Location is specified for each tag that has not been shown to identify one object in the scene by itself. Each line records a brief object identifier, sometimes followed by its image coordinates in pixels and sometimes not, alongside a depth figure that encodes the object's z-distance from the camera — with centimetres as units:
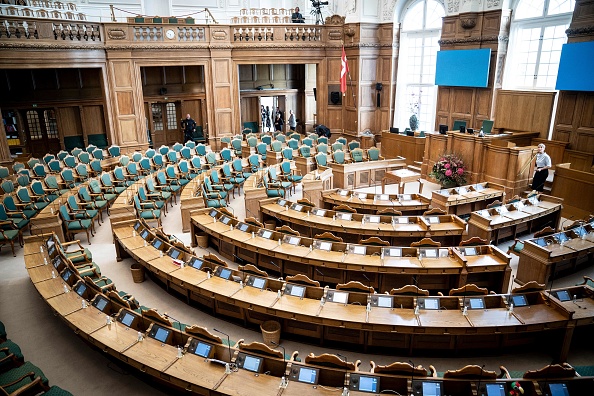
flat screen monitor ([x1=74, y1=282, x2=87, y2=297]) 635
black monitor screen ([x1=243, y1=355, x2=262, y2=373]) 468
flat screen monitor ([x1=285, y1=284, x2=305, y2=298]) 614
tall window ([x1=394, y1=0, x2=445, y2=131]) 1708
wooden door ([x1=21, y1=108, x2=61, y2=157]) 1683
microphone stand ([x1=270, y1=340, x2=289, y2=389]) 446
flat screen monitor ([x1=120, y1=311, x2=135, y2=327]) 554
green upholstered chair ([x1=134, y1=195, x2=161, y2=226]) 988
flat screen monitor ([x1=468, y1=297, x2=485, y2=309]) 578
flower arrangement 1226
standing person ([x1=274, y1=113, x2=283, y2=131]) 2108
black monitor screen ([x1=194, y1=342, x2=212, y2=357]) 492
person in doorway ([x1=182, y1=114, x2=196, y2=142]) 1773
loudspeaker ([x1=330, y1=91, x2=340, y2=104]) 1894
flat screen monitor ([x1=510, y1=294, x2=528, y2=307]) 584
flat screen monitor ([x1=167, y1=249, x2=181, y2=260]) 741
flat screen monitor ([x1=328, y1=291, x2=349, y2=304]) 595
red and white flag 1580
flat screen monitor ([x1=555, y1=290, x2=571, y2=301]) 593
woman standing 1038
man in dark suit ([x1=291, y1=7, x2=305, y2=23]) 1895
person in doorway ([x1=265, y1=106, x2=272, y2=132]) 2198
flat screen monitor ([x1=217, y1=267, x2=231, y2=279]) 672
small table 1180
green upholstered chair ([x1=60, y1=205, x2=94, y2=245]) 949
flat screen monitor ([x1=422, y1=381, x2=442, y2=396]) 426
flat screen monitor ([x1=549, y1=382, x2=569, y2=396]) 426
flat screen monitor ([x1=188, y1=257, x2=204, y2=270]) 708
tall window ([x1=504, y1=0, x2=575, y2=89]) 1298
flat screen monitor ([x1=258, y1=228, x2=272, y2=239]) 816
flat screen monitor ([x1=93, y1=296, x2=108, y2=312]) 593
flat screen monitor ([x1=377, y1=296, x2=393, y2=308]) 582
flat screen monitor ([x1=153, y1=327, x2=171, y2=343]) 521
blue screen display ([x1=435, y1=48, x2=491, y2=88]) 1433
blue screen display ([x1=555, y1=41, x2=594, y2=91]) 1141
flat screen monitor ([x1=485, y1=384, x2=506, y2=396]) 424
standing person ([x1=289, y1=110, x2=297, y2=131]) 2112
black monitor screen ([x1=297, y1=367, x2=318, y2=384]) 450
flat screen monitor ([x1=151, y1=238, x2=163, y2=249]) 789
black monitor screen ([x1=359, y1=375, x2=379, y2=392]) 433
